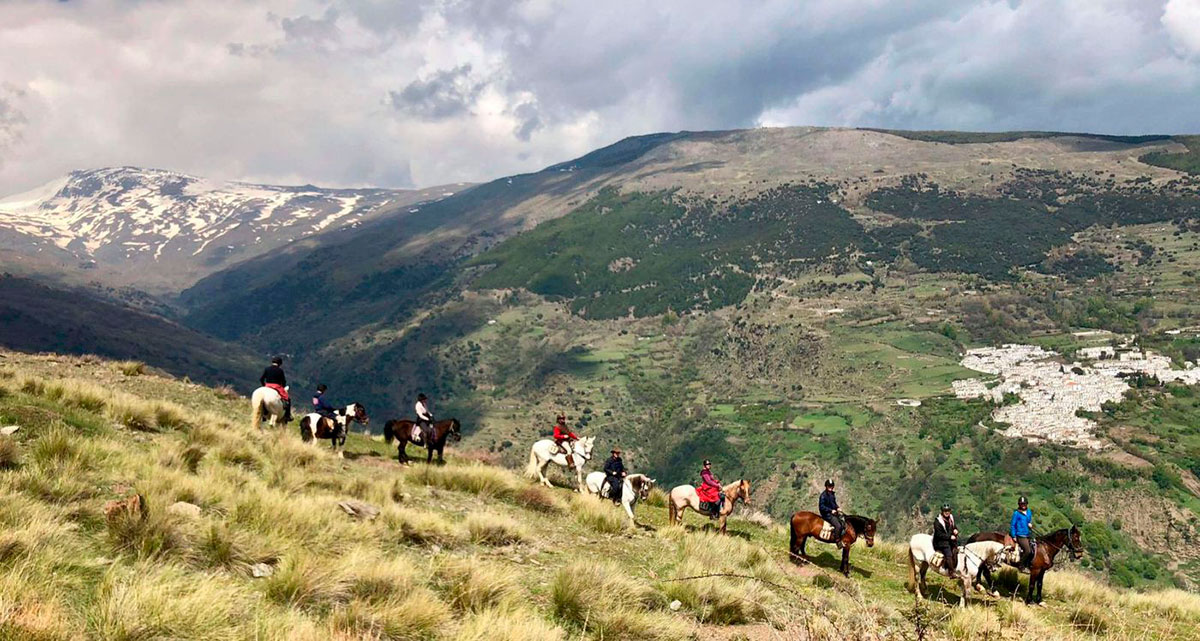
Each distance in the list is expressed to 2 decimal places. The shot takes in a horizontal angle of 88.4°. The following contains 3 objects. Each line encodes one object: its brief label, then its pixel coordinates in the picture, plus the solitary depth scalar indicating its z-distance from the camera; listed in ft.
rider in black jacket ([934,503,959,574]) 48.96
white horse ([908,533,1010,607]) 49.03
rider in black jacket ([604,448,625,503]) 64.64
